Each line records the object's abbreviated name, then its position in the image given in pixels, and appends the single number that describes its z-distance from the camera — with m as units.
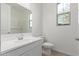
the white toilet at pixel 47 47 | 1.39
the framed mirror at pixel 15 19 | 1.31
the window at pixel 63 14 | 1.40
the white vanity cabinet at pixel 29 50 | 1.14
